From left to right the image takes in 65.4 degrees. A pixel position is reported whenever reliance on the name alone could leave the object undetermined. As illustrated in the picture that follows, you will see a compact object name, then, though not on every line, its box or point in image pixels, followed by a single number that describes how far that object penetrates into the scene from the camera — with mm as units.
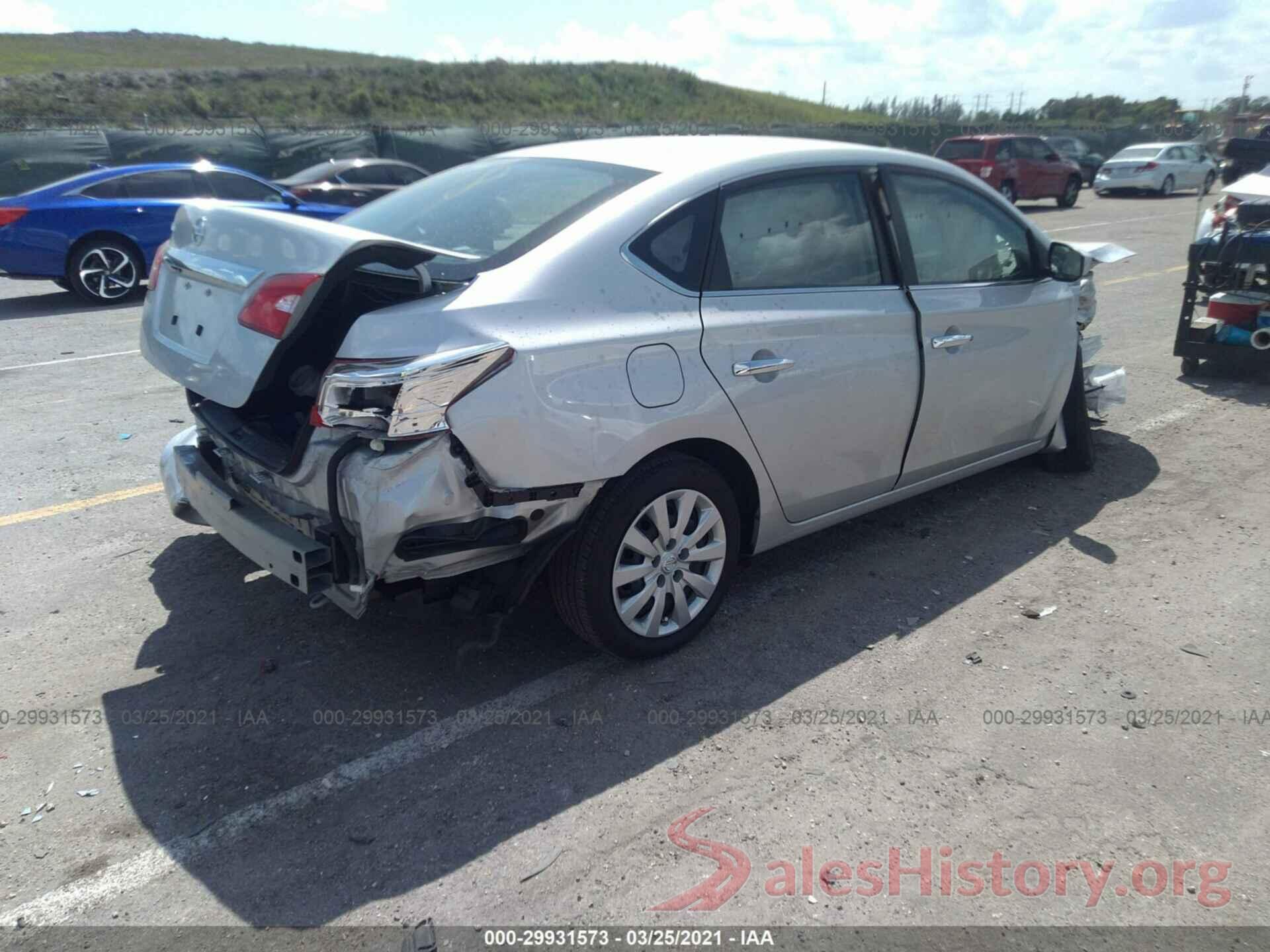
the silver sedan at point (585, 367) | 2924
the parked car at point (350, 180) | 14617
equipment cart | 7203
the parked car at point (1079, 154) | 30422
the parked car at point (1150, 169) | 26969
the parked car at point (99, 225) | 10547
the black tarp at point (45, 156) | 18781
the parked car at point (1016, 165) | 23719
